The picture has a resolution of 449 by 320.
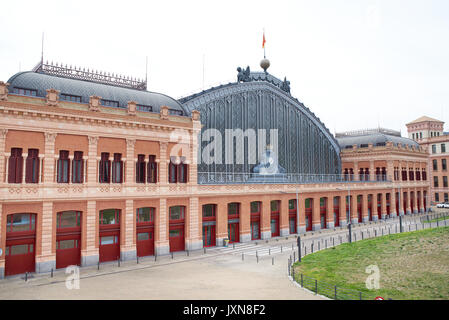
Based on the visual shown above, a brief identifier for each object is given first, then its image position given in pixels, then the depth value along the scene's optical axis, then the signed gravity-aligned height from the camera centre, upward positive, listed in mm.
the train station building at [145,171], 29562 +1568
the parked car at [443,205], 86688 -5554
